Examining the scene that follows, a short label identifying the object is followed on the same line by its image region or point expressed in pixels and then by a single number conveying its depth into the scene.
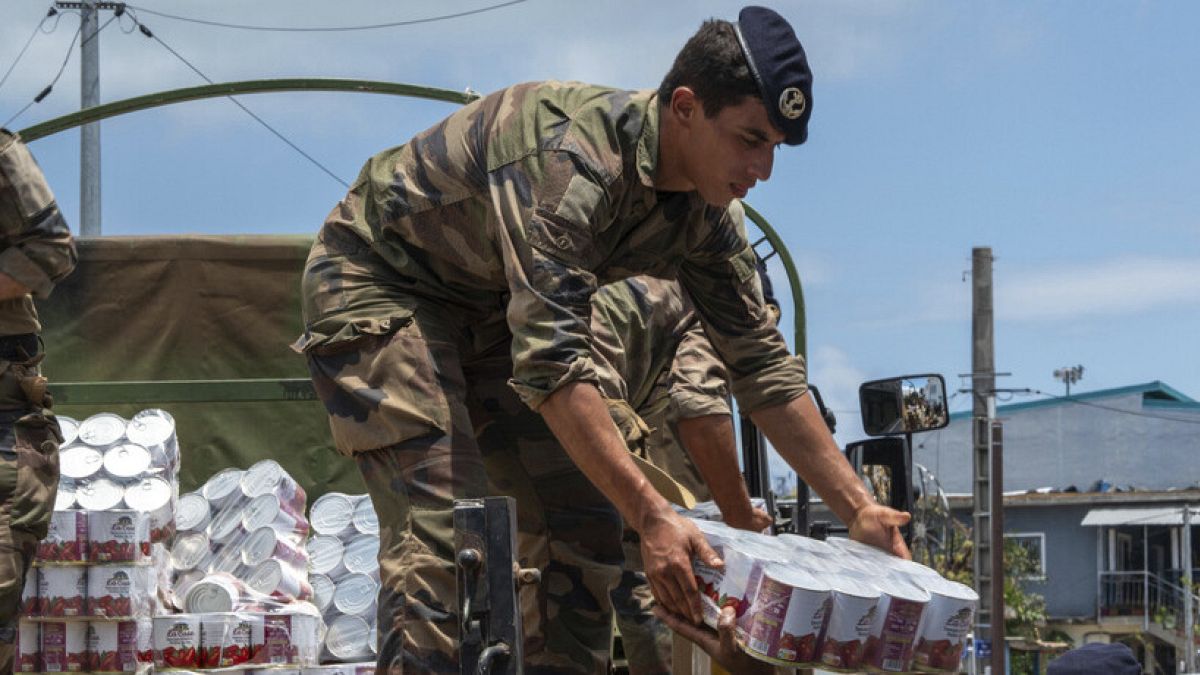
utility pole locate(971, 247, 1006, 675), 32.56
